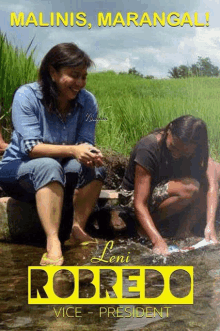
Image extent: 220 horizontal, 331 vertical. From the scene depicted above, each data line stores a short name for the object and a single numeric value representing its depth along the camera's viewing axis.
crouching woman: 3.36
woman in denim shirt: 3.22
